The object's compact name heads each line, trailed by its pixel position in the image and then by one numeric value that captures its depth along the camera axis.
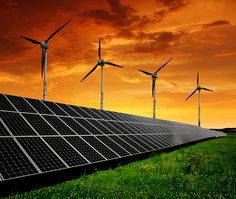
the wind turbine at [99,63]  55.11
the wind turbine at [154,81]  66.81
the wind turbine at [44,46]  38.06
